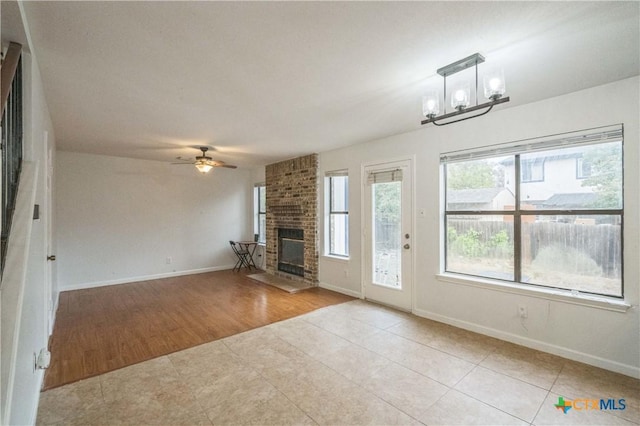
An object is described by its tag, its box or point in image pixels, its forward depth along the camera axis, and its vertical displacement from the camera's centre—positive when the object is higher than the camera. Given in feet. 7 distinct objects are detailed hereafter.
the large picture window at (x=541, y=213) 8.32 -0.02
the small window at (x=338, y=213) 16.16 -0.02
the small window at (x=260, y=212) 23.36 +0.06
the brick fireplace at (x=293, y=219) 17.22 -0.37
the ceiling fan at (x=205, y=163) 14.53 +2.51
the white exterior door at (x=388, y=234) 12.76 -0.99
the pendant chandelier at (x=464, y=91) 6.19 +2.80
